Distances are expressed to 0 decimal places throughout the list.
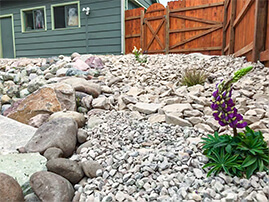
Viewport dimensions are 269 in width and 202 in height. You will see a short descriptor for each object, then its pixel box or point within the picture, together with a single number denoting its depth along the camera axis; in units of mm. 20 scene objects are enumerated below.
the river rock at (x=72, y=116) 2620
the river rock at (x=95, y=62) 4949
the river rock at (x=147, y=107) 2764
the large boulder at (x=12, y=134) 2283
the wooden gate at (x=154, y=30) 7254
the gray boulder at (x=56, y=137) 2117
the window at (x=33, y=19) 8604
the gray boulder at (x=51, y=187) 1540
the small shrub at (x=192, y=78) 3492
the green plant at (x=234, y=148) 1486
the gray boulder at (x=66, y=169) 1766
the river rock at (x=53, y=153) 1983
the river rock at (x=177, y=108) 2539
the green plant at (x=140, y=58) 5082
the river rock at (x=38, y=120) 2742
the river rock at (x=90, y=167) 1825
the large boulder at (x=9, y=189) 1460
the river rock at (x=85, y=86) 3383
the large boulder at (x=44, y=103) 2957
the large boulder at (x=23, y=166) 1711
